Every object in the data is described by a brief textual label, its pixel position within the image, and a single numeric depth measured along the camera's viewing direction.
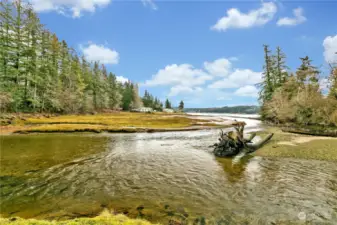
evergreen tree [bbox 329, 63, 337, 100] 30.00
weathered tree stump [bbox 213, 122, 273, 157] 14.80
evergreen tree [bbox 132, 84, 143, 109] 115.62
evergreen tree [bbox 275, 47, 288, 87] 54.09
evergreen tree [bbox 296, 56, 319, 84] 41.34
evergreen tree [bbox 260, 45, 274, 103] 55.05
